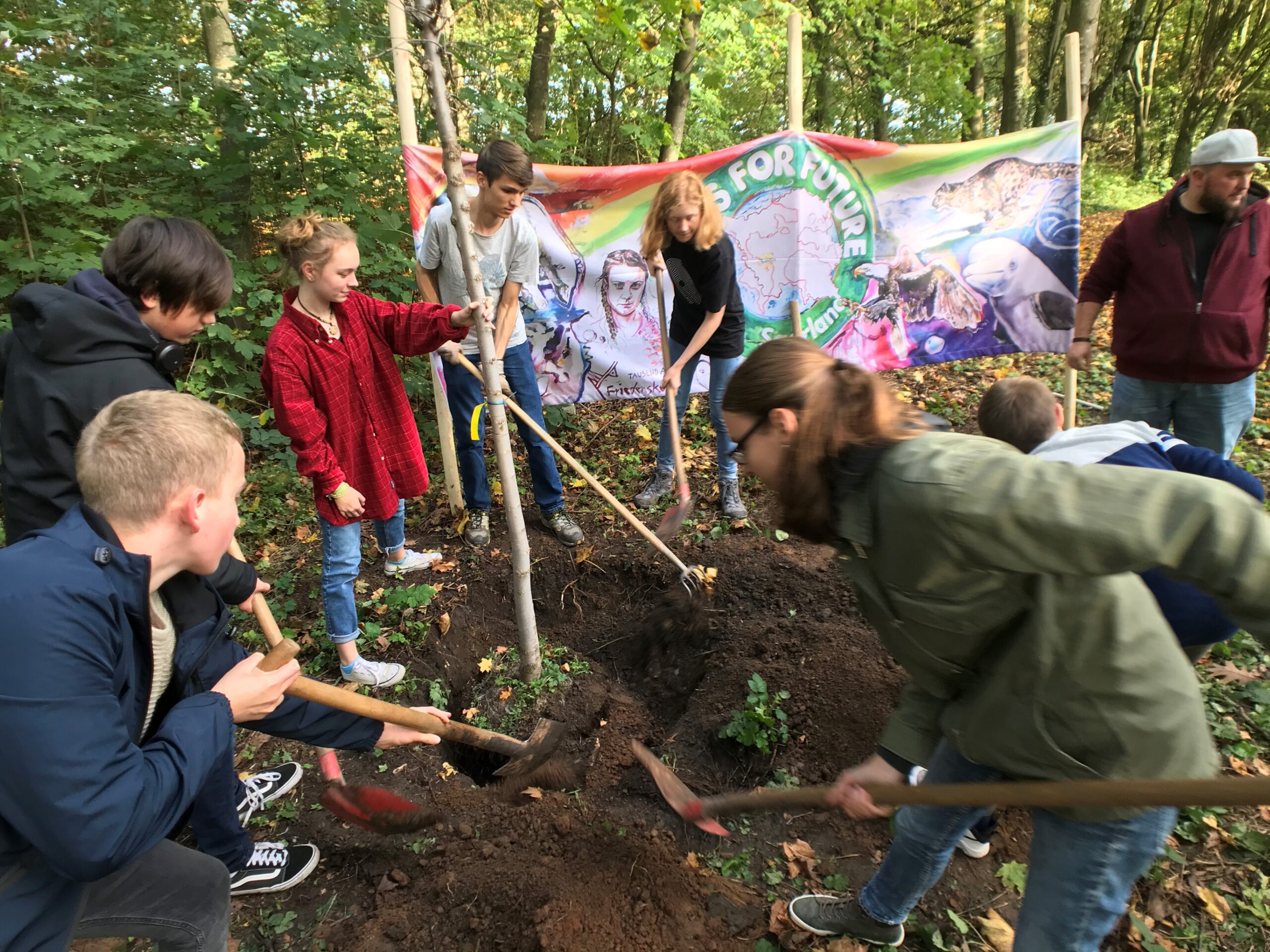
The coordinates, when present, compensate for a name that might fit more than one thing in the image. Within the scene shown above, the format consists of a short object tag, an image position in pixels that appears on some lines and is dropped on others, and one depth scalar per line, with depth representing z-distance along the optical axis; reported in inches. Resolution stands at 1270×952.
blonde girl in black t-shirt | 171.5
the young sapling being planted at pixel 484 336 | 106.6
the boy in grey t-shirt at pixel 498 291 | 147.9
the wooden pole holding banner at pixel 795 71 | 191.2
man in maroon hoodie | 139.6
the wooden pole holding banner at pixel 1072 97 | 191.9
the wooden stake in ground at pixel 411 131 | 156.6
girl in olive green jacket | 44.1
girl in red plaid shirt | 121.9
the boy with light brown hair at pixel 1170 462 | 72.8
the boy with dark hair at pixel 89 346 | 82.5
